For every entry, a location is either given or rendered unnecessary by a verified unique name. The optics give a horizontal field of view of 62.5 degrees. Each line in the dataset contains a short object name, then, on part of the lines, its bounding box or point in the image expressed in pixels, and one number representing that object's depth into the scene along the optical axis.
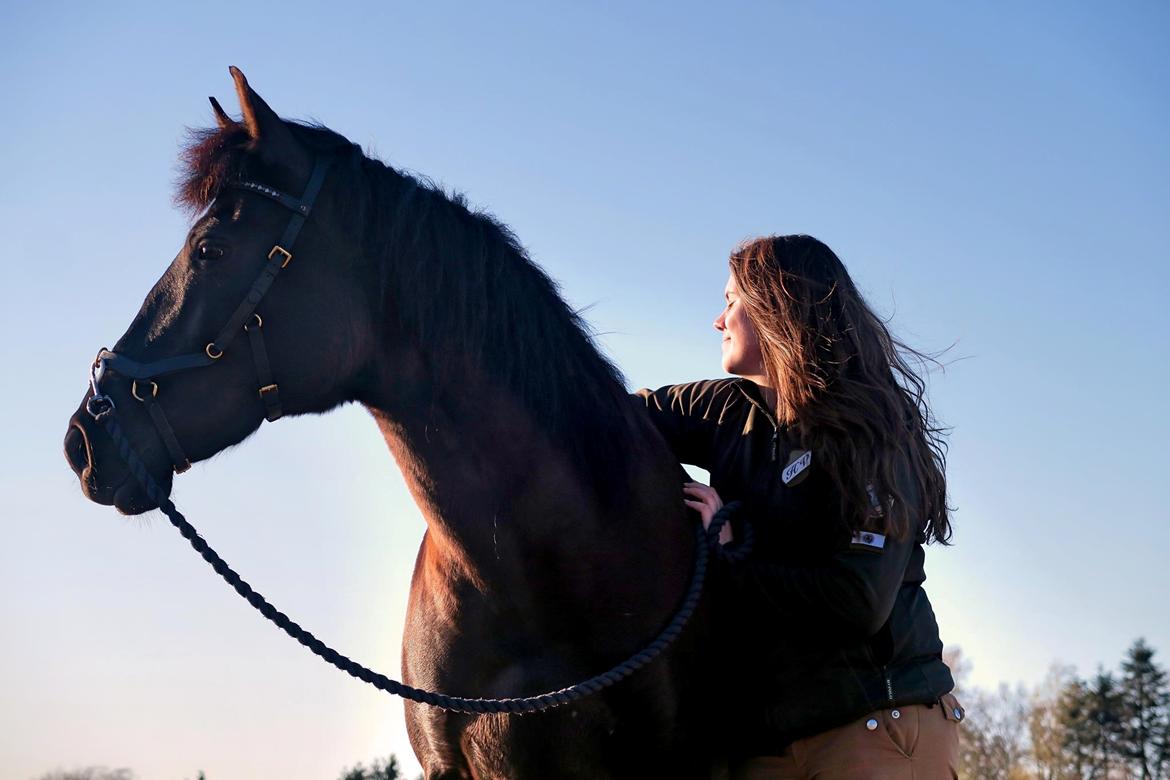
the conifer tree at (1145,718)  42.41
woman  3.09
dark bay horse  2.98
